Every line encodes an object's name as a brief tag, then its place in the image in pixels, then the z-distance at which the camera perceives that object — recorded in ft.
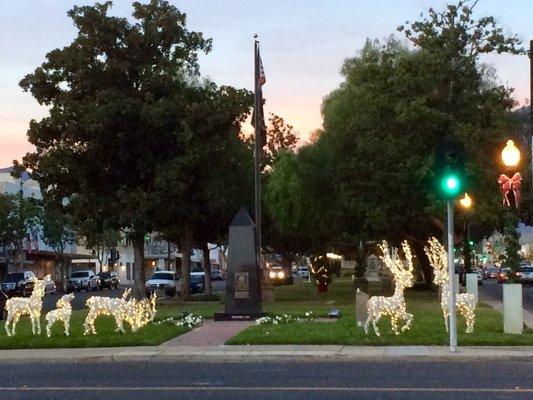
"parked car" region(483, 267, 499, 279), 321.19
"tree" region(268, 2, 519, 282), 131.95
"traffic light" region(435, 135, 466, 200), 60.75
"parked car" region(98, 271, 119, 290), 263.49
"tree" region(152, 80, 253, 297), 135.44
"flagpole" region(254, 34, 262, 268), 118.32
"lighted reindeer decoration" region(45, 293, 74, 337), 72.13
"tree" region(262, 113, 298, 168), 222.69
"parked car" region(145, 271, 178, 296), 186.77
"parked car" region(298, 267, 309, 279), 364.99
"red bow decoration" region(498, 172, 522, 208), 66.03
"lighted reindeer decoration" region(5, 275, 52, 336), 74.49
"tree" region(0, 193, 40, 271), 232.32
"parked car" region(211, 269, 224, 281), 348.90
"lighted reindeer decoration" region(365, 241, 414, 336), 69.10
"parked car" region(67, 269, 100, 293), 245.45
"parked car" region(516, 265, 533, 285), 240.12
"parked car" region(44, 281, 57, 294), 223.02
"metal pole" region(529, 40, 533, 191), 66.33
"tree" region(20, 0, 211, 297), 135.44
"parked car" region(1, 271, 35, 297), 185.06
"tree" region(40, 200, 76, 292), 259.92
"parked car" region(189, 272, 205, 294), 214.28
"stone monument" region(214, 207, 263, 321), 95.76
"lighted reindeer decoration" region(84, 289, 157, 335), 73.26
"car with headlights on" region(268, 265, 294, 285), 258.98
